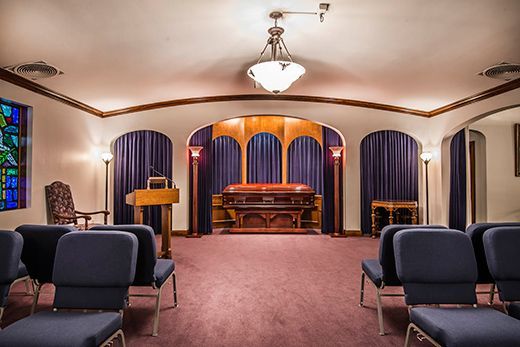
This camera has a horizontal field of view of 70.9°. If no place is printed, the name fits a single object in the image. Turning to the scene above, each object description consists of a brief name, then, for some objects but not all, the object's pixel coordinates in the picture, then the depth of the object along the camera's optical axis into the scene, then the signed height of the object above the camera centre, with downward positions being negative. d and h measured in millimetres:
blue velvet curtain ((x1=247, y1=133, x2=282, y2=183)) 9453 +624
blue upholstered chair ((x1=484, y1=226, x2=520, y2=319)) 2275 -488
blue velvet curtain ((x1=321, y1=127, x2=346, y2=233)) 7887 +80
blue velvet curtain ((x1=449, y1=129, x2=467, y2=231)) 7785 +170
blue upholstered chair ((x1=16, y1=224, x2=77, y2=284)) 2834 -497
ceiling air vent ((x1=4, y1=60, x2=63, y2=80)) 4637 +1498
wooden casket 7875 -498
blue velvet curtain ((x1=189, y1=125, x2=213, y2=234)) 7730 +93
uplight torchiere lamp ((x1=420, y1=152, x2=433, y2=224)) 7266 +461
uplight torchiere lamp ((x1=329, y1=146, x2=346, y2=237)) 7559 +13
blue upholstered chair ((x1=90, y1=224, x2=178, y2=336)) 2807 -572
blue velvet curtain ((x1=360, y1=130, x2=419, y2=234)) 8070 +380
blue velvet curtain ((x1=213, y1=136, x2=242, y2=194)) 9297 +520
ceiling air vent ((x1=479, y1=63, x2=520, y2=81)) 4725 +1480
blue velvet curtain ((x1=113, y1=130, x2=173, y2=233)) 8000 +433
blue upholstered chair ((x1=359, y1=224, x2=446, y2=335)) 2754 -628
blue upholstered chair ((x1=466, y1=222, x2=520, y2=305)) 2785 -512
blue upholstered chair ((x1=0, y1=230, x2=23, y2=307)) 2111 -433
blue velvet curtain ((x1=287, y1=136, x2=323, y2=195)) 9250 +533
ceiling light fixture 3852 +1209
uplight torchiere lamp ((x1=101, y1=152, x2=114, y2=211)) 7246 +490
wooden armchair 5470 -307
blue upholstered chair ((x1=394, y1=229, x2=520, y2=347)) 2262 -537
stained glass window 4887 +396
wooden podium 4612 -241
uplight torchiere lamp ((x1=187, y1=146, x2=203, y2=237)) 7410 -33
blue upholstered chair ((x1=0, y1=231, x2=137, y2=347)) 2182 -521
